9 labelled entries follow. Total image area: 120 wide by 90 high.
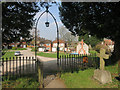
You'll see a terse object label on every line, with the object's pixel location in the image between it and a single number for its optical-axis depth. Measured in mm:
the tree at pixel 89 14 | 6516
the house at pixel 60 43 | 52312
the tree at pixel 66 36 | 51778
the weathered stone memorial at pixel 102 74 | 5107
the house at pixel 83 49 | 23392
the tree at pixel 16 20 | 4285
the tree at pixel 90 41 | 46719
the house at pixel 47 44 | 50700
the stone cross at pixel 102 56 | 5690
